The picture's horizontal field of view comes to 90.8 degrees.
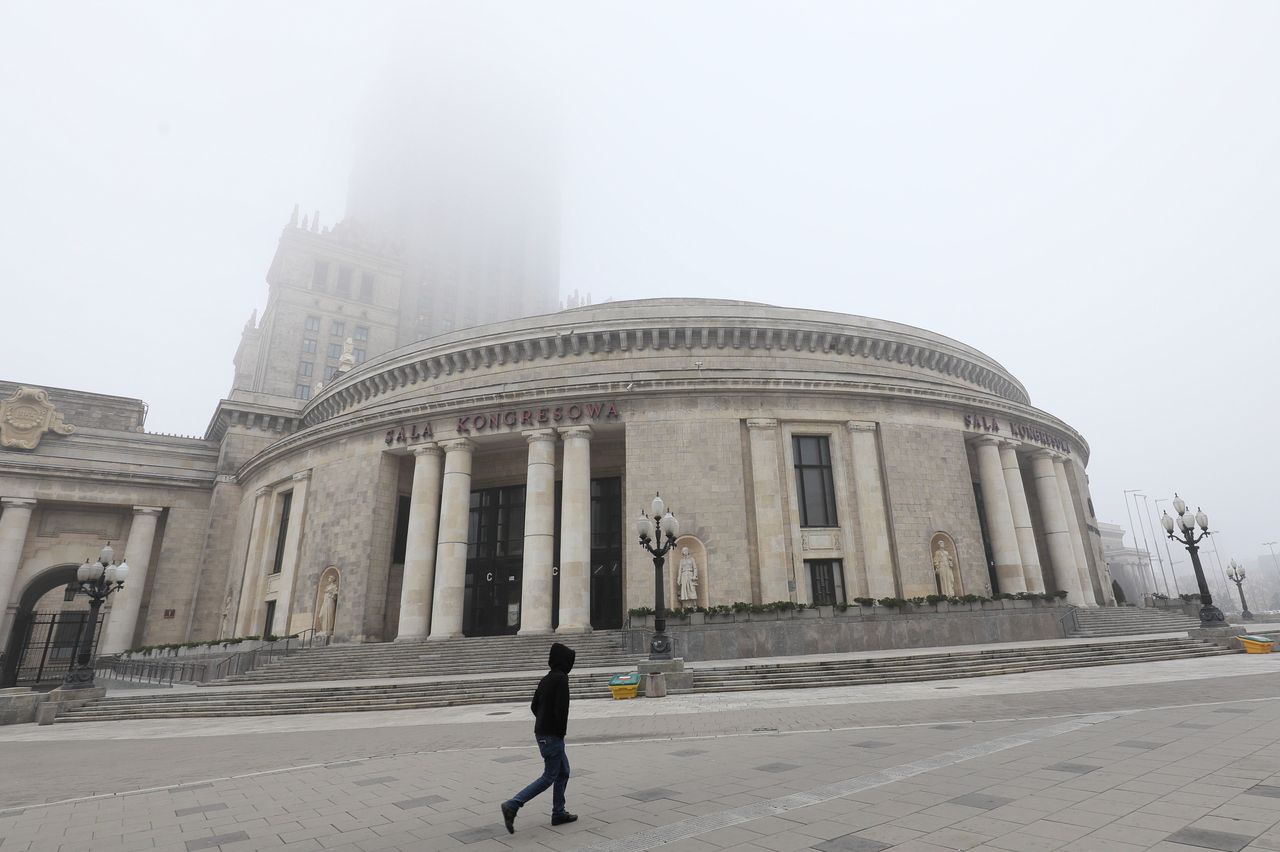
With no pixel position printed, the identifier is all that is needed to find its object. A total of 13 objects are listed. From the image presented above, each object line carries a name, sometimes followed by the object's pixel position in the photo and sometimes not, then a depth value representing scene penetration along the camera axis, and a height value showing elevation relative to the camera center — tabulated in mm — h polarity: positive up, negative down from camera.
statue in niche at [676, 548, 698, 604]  24484 +1302
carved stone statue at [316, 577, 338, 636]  28188 +469
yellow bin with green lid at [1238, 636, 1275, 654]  18562 -1091
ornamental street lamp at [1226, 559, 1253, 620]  35781 +1755
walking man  5578 -987
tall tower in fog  96188 +60026
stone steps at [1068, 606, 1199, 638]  25375 -607
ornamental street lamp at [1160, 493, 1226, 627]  20125 +2237
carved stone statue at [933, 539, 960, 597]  26719 +1580
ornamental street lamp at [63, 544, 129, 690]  18234 +1135
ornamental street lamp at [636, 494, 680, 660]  16641 +1576
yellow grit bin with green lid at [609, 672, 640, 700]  14984 -1589
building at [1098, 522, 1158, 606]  91312 +5988
